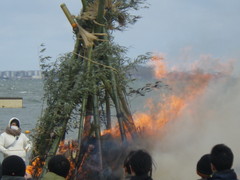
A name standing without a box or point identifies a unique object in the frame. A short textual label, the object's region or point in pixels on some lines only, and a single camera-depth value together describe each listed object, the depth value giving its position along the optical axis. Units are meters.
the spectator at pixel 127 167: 9.22
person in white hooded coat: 17.31
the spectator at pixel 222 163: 8.75
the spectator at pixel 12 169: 9.40
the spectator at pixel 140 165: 8.84
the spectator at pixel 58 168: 9.71
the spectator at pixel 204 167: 9.82
